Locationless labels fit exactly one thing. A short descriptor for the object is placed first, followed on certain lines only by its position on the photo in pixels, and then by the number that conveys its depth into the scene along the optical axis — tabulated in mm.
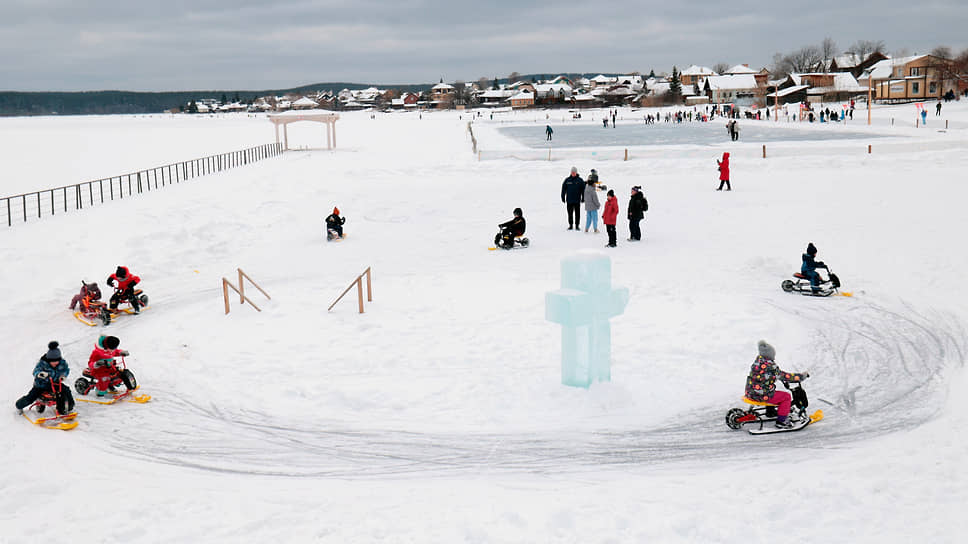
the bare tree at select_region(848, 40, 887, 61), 168875
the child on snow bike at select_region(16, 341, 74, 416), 9133
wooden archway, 45812
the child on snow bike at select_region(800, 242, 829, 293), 13758
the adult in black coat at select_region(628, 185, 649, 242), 18562
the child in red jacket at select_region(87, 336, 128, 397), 9844
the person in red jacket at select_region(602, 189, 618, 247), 18000
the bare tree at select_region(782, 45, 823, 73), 176125
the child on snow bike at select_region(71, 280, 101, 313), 13750
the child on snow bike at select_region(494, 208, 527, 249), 18469
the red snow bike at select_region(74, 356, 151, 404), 9859
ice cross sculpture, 9367
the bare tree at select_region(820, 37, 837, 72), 175375
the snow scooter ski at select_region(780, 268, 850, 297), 13750
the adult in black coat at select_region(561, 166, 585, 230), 20375
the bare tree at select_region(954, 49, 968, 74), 88062
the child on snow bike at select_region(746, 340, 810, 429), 8430
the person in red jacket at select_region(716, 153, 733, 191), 25391
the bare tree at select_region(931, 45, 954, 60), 102212
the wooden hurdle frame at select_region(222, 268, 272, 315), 13375
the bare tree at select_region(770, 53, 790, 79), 175625
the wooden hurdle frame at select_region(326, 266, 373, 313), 13117
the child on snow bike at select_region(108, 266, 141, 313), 13834
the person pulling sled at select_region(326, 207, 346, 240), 20266
